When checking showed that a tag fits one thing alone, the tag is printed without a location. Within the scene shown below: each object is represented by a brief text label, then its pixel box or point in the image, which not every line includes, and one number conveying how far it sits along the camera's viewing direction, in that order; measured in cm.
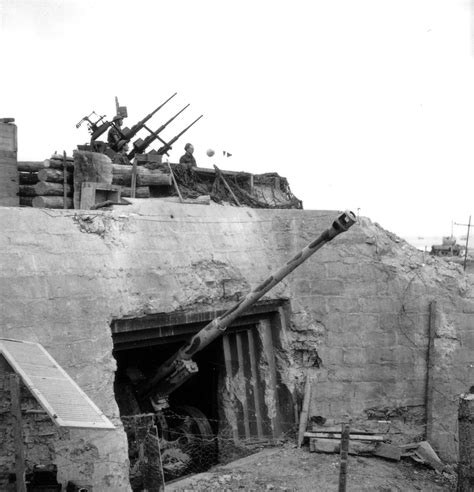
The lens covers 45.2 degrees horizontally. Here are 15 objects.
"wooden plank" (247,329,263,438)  746
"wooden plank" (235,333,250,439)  743
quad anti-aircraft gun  1298
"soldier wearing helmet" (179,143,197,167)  1242
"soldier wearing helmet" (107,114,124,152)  1307
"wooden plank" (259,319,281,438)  749
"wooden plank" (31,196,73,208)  819
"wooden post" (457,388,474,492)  577
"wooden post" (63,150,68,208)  830
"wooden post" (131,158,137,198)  972
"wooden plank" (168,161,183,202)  1034
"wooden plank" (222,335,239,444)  740
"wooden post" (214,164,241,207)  1174
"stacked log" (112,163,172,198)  985
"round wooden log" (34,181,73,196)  825
